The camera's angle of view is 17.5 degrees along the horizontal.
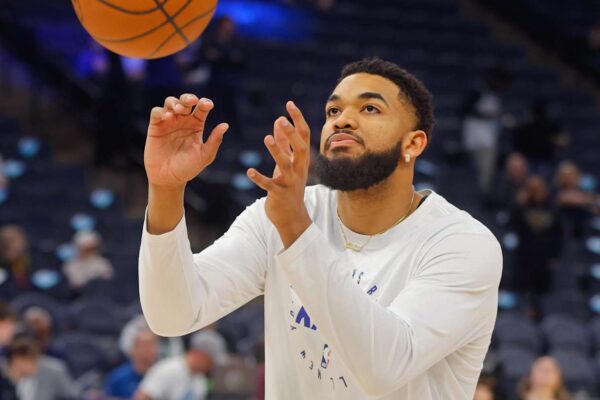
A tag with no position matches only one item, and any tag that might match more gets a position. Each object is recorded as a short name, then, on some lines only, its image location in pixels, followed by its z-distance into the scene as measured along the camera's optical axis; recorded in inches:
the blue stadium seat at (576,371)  679.1
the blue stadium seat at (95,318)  673.7
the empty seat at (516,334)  712.7
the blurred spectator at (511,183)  902.8
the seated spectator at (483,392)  518.3
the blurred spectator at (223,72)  895.2
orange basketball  225.3
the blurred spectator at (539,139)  958.0
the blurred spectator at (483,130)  930.4
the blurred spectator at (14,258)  706.7
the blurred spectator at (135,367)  565.4
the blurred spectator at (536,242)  811.8
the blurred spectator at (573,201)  874.6
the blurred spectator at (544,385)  562.7
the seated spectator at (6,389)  439.6
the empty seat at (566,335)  718.1
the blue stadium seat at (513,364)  654.7
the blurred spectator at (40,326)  596.8
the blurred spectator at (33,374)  522.3
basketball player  186.0
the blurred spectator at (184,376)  544.0
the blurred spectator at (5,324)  570.8
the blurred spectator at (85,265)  745.7
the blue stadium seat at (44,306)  661.2
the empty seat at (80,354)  612.0
